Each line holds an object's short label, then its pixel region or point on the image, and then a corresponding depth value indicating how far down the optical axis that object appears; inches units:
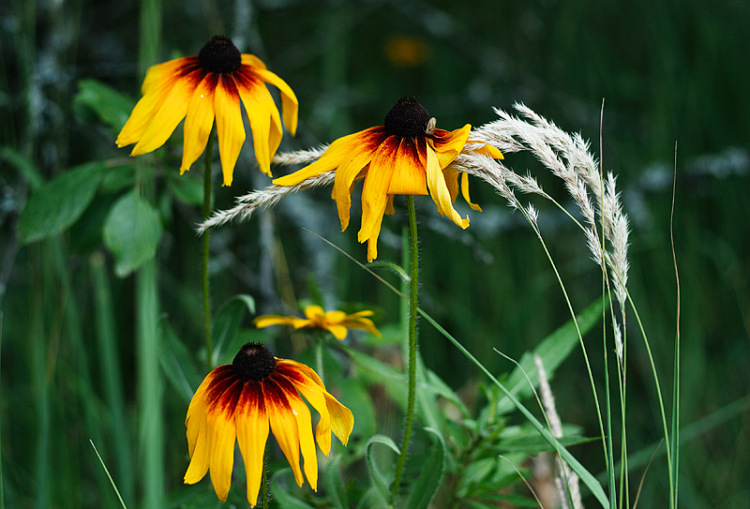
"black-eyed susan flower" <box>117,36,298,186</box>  54.9
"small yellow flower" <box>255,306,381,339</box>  57.0
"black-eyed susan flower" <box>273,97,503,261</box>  53.7
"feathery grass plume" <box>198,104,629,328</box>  54.1
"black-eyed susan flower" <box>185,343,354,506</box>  53.1
